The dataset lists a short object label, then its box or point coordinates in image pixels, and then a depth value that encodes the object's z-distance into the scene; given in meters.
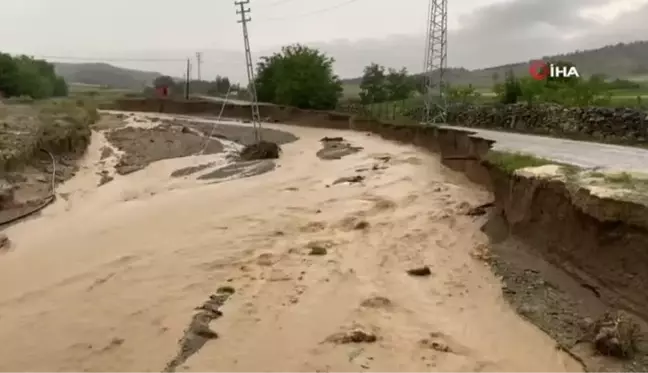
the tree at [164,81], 103.20
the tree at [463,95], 42.03
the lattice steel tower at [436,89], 36.12
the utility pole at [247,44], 30.00
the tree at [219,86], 101.53
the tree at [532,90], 34.40
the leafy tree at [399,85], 62.50
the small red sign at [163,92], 74.29
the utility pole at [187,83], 75.54
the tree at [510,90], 37.66
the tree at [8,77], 65.75
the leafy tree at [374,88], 61.78
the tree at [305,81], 56.97
